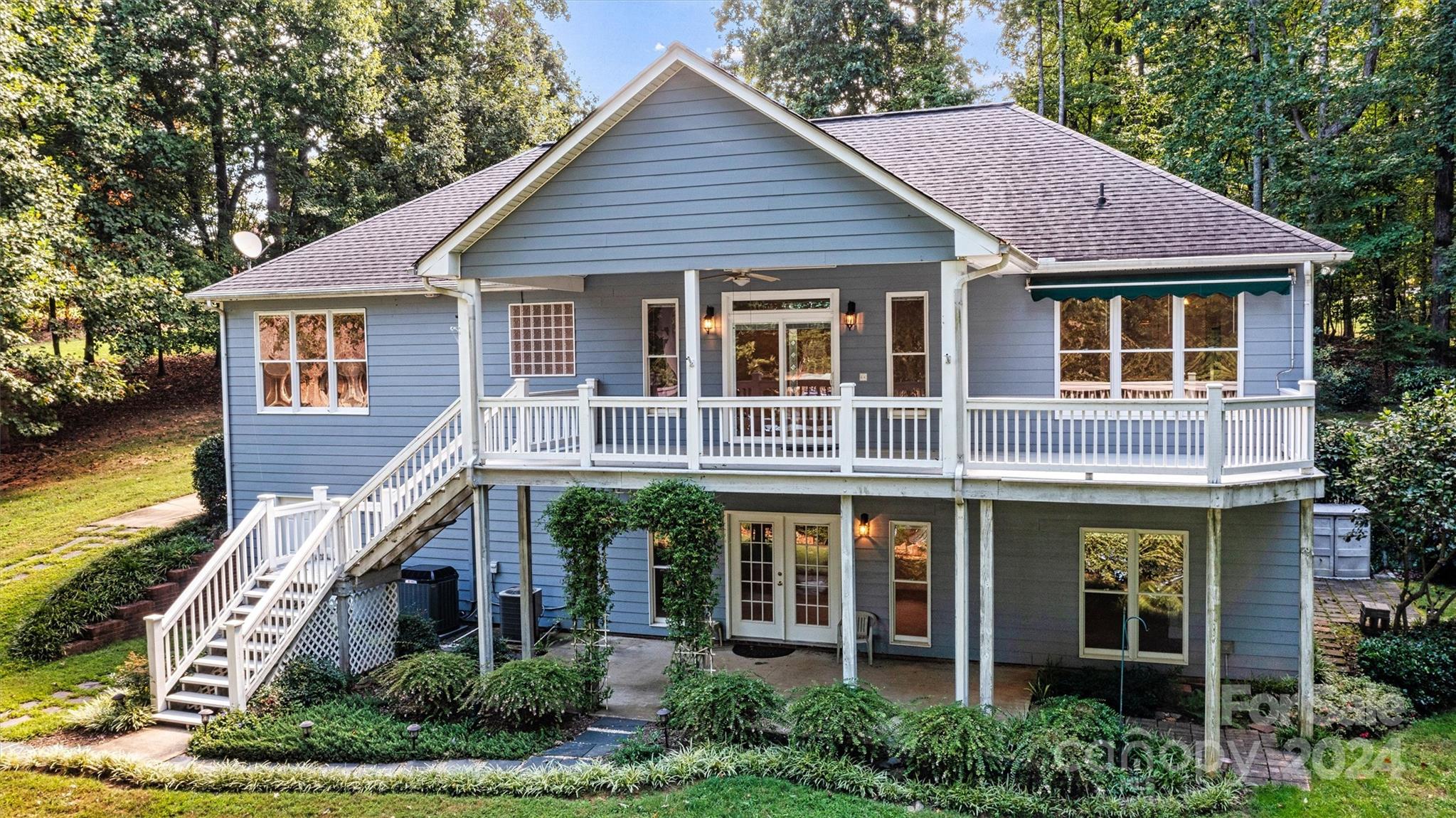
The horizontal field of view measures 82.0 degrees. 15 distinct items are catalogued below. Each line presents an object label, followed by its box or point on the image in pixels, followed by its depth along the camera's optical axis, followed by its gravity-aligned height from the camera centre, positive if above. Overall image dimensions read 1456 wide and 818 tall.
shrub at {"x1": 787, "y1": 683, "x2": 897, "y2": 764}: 8.34 -3.46
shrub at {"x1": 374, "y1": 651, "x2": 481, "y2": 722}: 9.73 -3.50
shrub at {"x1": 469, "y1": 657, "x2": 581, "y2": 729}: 9.33 -3.48
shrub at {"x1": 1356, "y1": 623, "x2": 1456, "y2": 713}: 9.70 -3.46
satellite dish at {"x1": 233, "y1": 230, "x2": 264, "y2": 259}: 15.71 +2.79
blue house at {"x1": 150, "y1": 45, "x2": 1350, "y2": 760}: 9.31 -0.15
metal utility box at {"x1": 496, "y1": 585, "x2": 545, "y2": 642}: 12.98 -3.57
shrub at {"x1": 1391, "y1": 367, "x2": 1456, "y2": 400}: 20.06 -0.19
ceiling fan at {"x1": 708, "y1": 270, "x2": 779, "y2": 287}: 12.08 +1.52
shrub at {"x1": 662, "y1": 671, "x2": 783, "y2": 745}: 8.75 -3.47
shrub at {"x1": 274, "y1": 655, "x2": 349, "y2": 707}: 10.06 -3.65
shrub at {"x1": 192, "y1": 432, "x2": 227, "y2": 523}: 16.34 -1.73
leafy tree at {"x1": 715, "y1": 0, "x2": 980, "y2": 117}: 29.25 +11.60
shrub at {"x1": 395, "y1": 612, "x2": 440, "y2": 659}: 12.06 -3.64
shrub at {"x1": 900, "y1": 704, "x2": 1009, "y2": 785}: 7.91 -3.52
